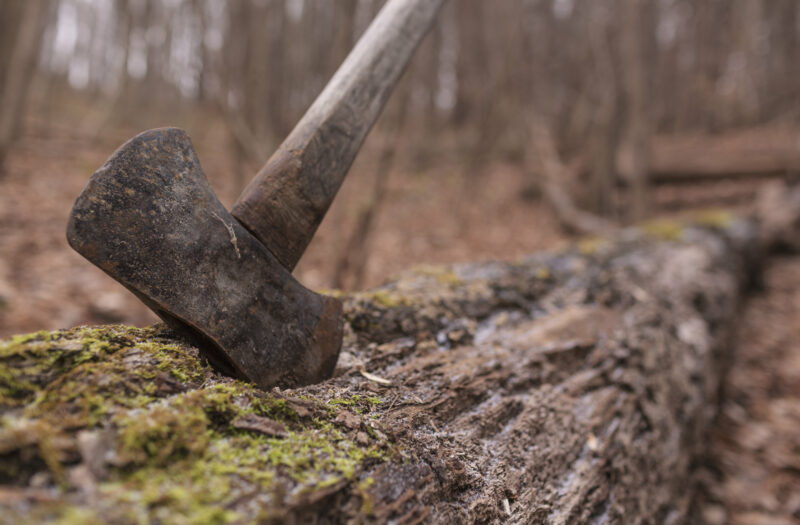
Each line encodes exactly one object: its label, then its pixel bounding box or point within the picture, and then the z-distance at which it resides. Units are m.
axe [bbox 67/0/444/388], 0.83
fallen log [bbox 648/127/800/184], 4.25
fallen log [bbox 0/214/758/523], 0.77
